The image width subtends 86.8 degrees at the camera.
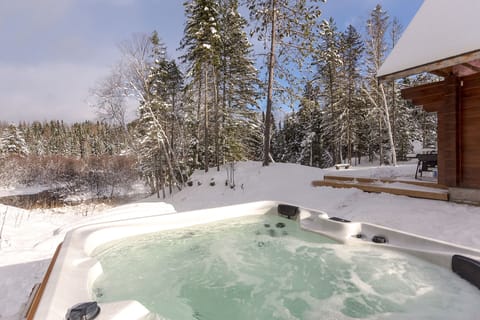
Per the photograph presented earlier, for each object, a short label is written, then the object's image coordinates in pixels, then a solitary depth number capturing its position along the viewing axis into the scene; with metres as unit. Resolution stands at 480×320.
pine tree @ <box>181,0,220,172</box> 10.26
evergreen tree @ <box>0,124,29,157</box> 25.16
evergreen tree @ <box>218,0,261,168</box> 11.28
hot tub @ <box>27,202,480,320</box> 2.10
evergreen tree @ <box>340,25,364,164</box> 15.19
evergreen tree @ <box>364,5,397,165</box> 11.23
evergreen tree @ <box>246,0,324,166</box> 8.54
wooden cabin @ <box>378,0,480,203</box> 3.97
